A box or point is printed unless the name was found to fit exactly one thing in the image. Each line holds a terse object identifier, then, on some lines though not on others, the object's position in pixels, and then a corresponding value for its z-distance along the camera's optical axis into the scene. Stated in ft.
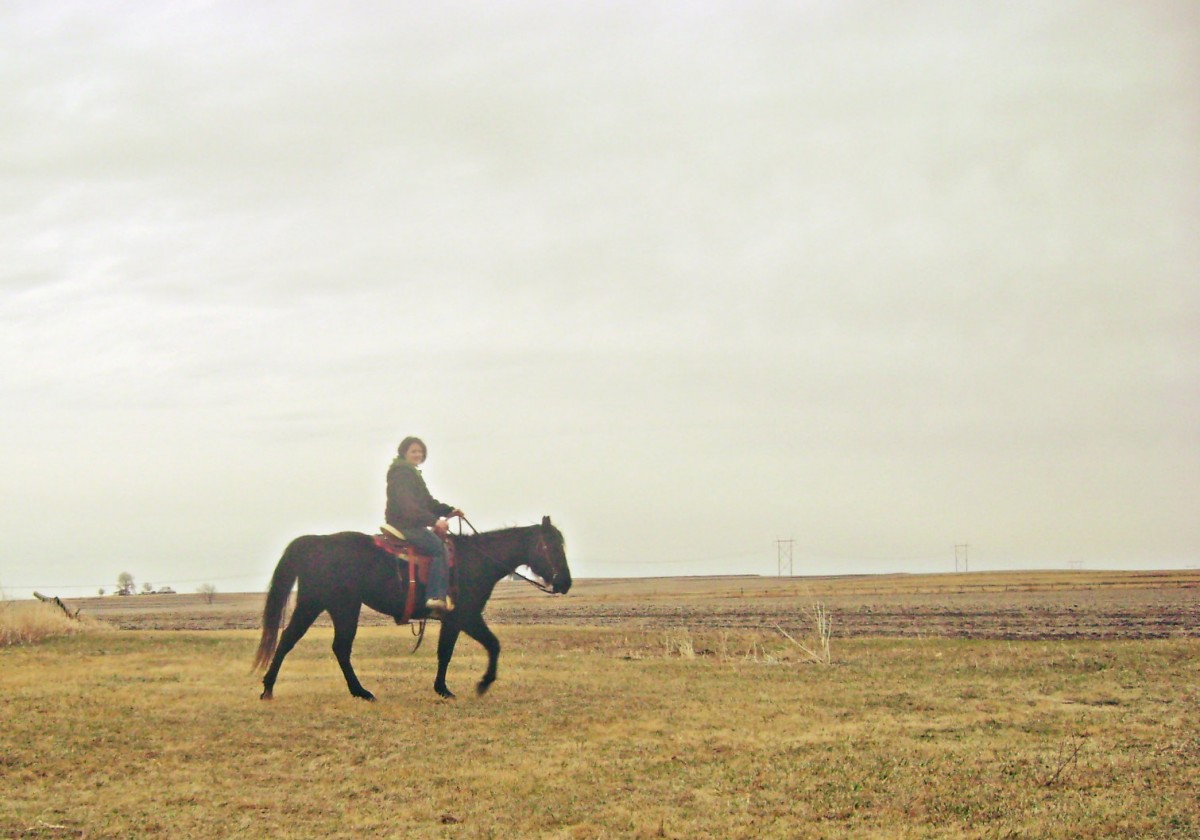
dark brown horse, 48.16
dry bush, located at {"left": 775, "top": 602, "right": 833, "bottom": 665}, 69.00
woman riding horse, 49.11
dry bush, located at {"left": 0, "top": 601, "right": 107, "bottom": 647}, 75.97
